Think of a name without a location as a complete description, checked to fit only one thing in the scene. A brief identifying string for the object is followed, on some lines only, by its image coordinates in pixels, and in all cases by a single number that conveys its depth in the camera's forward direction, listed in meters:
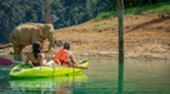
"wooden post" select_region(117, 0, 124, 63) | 14.37
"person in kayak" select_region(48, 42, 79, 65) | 12.27
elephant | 23.19
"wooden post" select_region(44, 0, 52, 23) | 34.85
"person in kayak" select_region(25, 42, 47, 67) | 10.62
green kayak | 10.76
